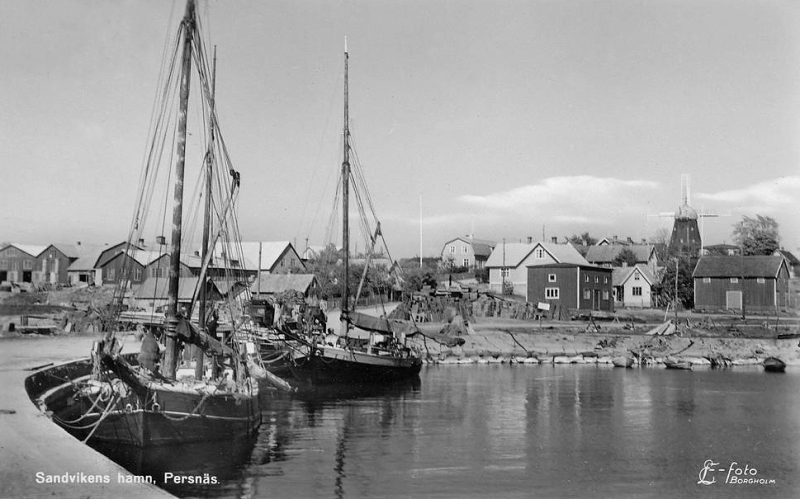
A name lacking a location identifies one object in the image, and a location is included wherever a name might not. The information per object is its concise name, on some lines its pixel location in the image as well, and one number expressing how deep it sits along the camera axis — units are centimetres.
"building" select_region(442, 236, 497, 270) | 10600
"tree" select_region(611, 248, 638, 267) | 9762
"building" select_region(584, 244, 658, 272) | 10081
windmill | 10644
